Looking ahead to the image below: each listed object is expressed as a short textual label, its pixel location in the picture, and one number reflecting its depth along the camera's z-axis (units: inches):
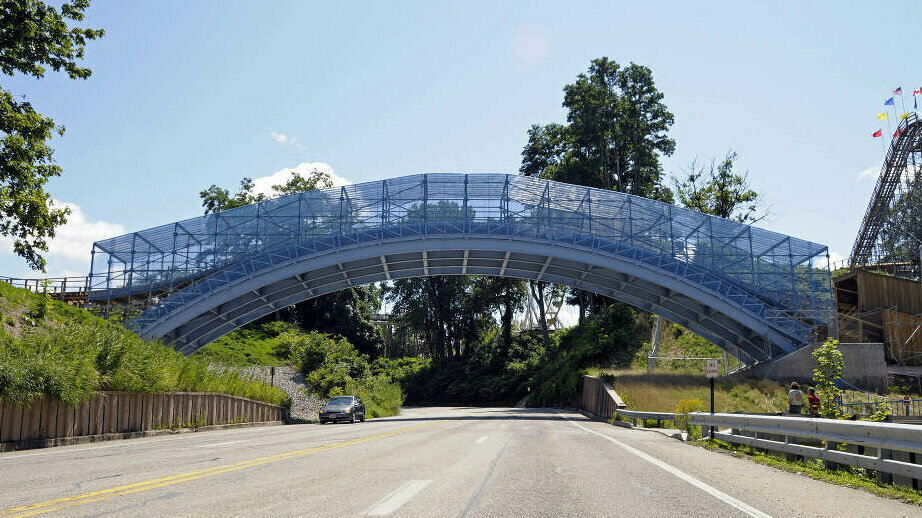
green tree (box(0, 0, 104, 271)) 879.1
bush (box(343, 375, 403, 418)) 1705.2
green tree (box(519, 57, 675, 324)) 2274.9
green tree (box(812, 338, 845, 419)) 612.1
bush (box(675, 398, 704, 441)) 730.2
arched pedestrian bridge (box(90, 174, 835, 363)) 1556.3
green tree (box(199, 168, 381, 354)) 2819.9
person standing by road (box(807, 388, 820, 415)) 657.0
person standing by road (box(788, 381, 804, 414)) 692.1
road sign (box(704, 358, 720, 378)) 814.5
